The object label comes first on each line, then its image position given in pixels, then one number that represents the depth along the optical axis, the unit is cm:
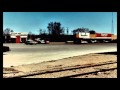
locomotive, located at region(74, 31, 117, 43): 7900
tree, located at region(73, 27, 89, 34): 15775
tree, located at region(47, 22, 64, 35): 13375
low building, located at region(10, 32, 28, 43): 9888
